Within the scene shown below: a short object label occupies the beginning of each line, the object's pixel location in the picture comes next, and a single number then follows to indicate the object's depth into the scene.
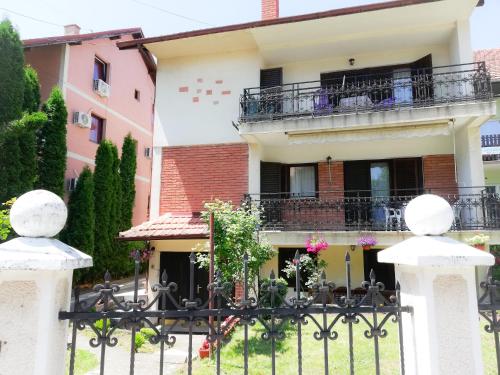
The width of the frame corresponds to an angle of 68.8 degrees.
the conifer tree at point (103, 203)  19.09
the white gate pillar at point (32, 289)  2.69
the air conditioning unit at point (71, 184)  18.17
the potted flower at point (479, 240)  10.44
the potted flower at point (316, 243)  11.50
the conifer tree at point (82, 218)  16.97
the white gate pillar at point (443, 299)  2.74
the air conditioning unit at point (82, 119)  18.56
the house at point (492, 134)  21.16
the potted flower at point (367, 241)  11.32
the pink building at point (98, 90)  18.05
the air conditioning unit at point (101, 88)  20.22
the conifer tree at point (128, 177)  21.83
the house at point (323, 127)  11.84
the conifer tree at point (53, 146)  15.70
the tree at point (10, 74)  13.17
